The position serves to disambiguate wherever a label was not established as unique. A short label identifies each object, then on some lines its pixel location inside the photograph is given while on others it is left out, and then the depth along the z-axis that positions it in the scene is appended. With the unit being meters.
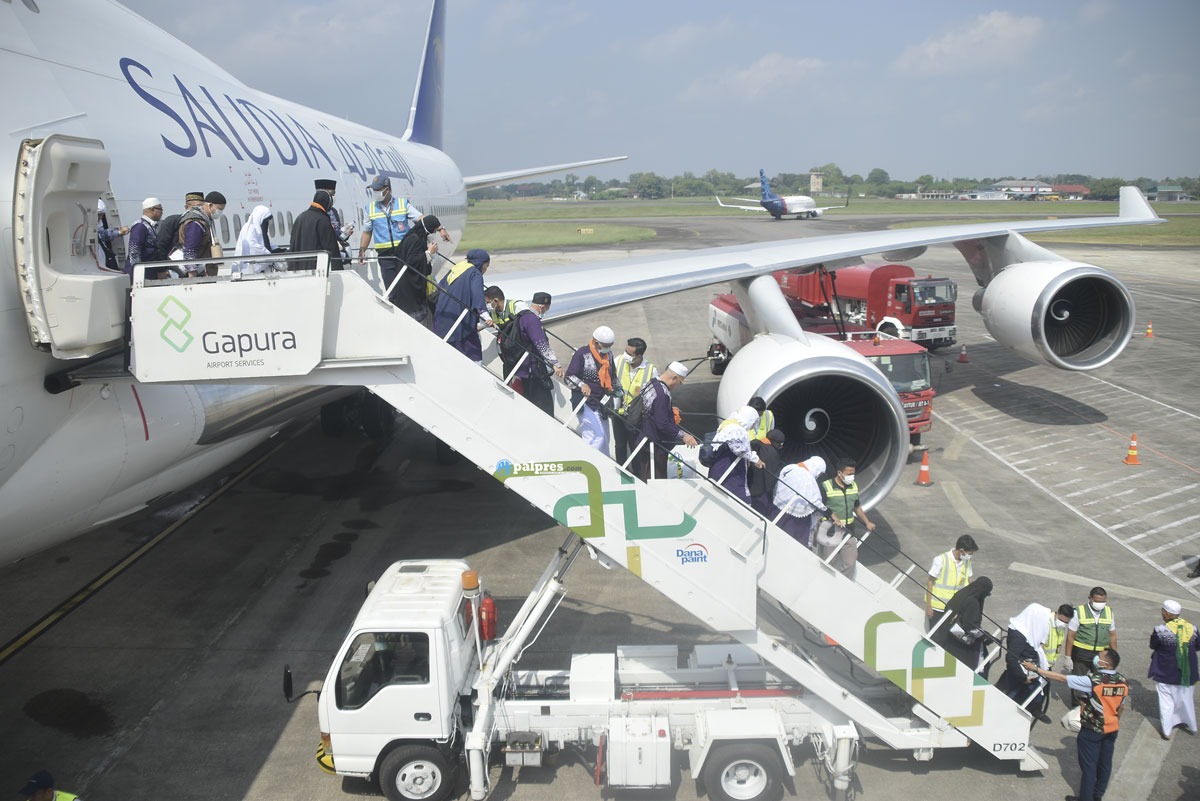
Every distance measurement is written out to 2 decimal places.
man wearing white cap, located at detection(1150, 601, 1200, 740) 8.27
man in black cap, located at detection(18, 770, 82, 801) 6.49
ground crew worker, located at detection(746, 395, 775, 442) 10.12
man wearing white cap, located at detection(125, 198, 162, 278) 7.27
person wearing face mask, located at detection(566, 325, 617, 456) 8.84
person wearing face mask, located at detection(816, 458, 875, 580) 8.98
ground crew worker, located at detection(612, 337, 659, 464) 9.53
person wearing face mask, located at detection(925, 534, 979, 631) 8.46
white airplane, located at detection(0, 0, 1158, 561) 6.38
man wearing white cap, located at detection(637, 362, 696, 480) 8.84
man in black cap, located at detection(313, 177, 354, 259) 8.56
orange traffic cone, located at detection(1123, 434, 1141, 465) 16.06
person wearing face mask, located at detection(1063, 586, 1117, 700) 8.39
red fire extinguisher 8.44
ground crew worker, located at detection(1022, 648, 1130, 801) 7.09
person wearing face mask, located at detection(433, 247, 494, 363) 8.66
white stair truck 7.15
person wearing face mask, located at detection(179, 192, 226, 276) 7.50
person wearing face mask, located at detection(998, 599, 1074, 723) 8.07
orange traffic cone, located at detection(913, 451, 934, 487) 15.27
